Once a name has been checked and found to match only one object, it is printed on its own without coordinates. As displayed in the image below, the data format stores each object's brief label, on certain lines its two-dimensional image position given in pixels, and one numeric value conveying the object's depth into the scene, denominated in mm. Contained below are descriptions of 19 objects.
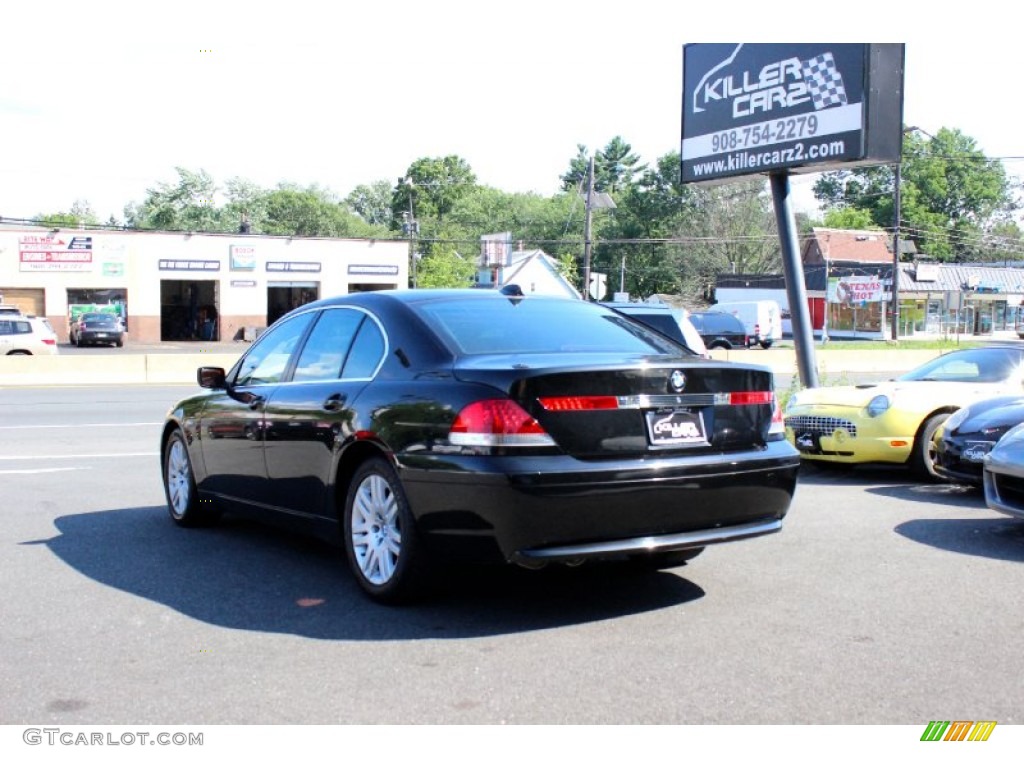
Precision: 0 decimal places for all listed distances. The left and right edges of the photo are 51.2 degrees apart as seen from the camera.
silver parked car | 6527
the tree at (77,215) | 112000
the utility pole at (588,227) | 42806
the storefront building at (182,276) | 49312
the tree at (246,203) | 87394
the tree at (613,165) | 110188
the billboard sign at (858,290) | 56938
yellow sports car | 9164
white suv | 27688
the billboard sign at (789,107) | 12602
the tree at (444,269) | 64875
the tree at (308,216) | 105188
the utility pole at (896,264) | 44125
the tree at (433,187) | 113250
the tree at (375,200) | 122875
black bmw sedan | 4680
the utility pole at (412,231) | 79975
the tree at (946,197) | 99562
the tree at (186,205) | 83312
